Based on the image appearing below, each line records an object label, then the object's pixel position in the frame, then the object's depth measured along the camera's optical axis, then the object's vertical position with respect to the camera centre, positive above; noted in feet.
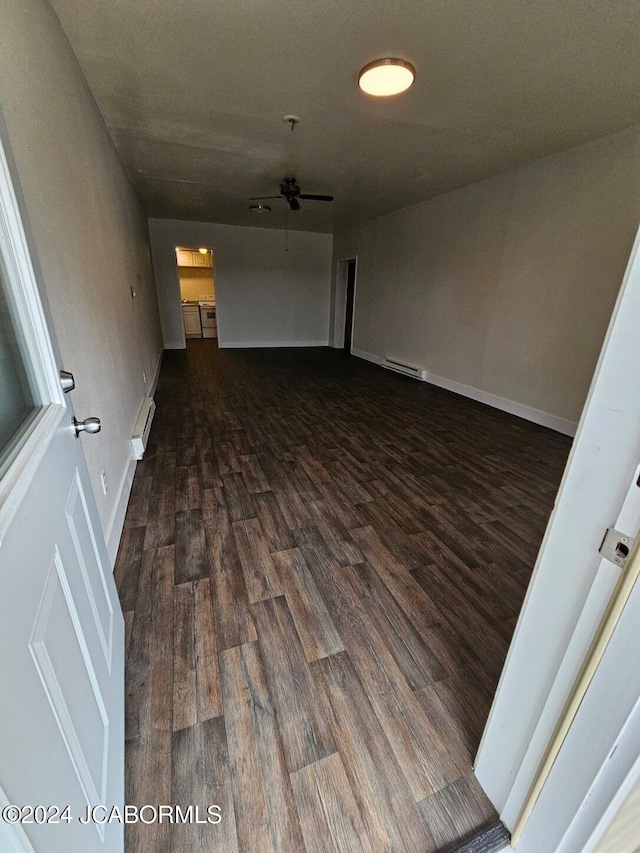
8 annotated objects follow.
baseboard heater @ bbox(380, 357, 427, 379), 18.04 -3.82
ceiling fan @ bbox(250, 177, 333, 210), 13.21 +3.35
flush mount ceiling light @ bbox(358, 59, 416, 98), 6.88 +3.95
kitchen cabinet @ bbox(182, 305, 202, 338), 31.65 -3.05
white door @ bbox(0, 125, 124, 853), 1.58 -1.80
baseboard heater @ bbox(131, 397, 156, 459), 9.02 -3.71
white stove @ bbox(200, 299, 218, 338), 31.99 -2.78
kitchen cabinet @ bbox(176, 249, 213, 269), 31.71 +2.19
